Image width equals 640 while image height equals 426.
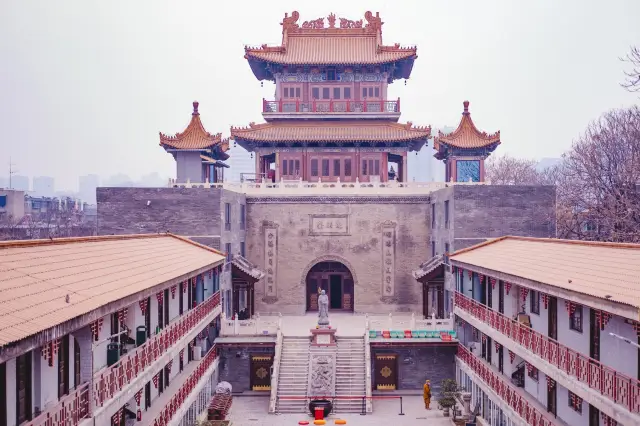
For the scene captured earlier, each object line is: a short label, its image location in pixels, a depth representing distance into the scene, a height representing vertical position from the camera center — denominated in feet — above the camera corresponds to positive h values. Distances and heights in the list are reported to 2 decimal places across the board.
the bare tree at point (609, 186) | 114.52 +5.06
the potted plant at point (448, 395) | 86.74 -24.99
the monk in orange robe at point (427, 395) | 91.34 -25.86
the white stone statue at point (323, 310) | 100.89 -15.42
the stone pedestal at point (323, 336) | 99.40 -19.17
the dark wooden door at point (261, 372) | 100.07 -24.82
